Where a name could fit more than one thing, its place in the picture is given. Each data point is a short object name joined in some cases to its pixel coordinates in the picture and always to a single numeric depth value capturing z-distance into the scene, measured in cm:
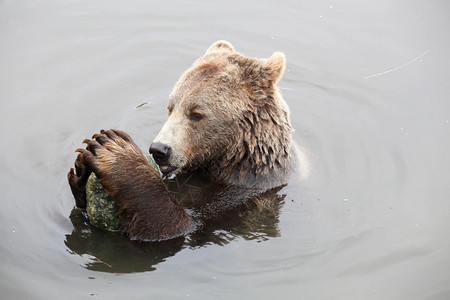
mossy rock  1467
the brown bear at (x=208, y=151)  1455
